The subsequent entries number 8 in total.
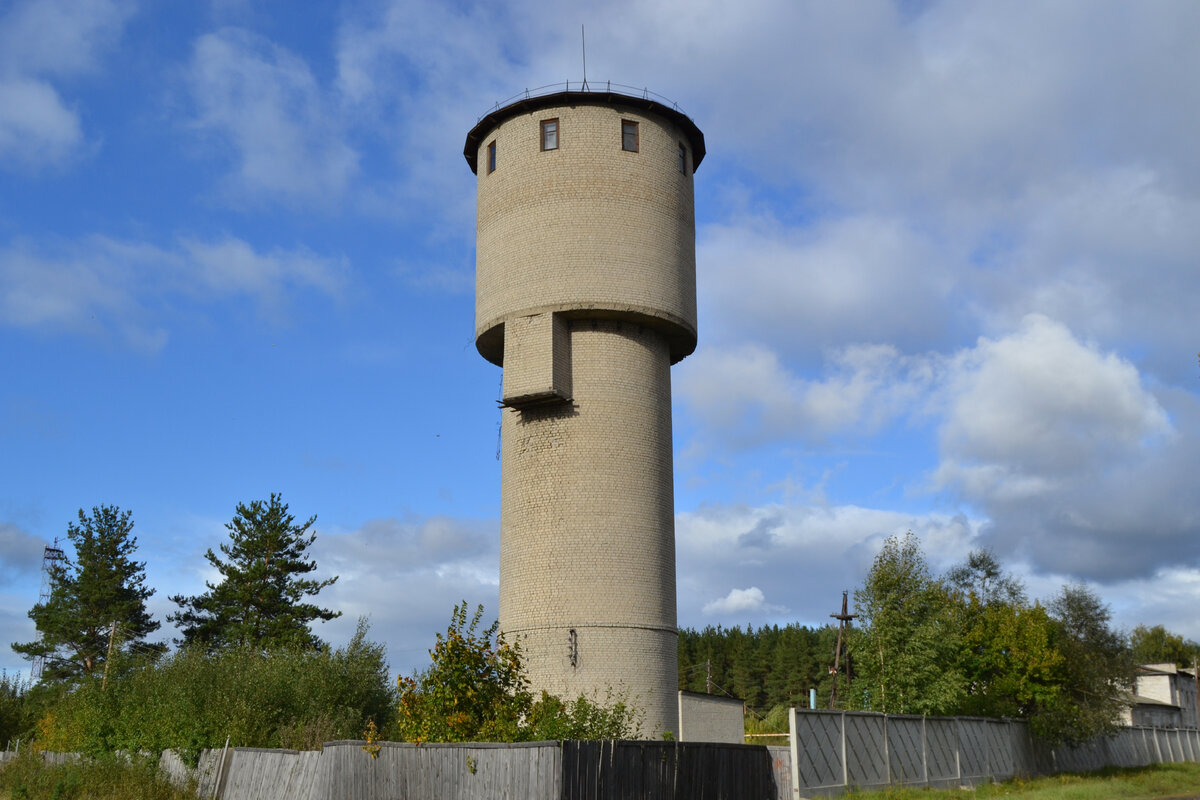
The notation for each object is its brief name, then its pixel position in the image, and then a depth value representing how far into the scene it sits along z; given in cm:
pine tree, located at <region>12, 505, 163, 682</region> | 5231
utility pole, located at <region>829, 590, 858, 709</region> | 5086
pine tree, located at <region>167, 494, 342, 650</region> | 4853
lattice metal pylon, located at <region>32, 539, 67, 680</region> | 6664
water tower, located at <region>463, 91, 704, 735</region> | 2773
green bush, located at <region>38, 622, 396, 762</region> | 2500
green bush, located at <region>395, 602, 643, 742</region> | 1955
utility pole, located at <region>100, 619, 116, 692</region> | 5190
